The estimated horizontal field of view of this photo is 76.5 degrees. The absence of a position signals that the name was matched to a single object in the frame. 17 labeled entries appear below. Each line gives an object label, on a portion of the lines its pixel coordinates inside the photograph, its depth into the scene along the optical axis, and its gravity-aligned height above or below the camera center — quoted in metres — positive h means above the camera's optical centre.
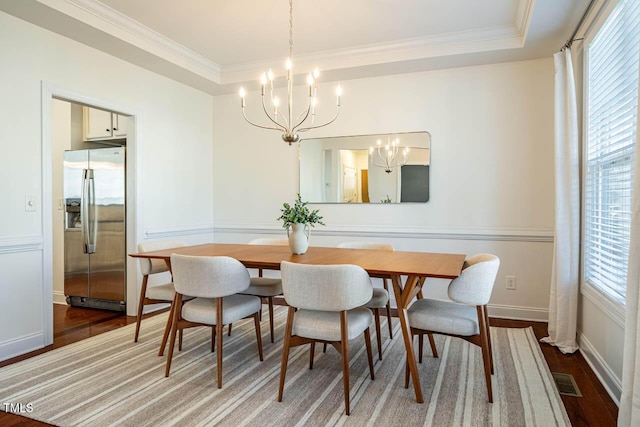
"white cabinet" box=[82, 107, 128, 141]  4.27 +0.90
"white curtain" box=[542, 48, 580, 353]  3.04 +0.00
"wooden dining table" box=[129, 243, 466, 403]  2.22 -0.33
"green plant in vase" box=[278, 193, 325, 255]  2.87 -0.11
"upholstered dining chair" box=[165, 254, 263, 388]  2.44 -0.51
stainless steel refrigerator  4.14 -0.17
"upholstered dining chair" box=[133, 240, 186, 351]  3.07 -0.60
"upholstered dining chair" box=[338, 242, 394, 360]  2.82 -0.65
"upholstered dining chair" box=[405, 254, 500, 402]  2.24 -0.61
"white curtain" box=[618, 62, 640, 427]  1.66 -0.48
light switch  3.05 +0.04
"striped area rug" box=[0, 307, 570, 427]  2.08 -1.07
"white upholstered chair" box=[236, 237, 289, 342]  3.12 -0.62
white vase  2.90 -0.22
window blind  2.18 +0.39
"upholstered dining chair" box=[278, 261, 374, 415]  2.11 -0.51
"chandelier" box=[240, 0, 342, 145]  2.75 +0.99
